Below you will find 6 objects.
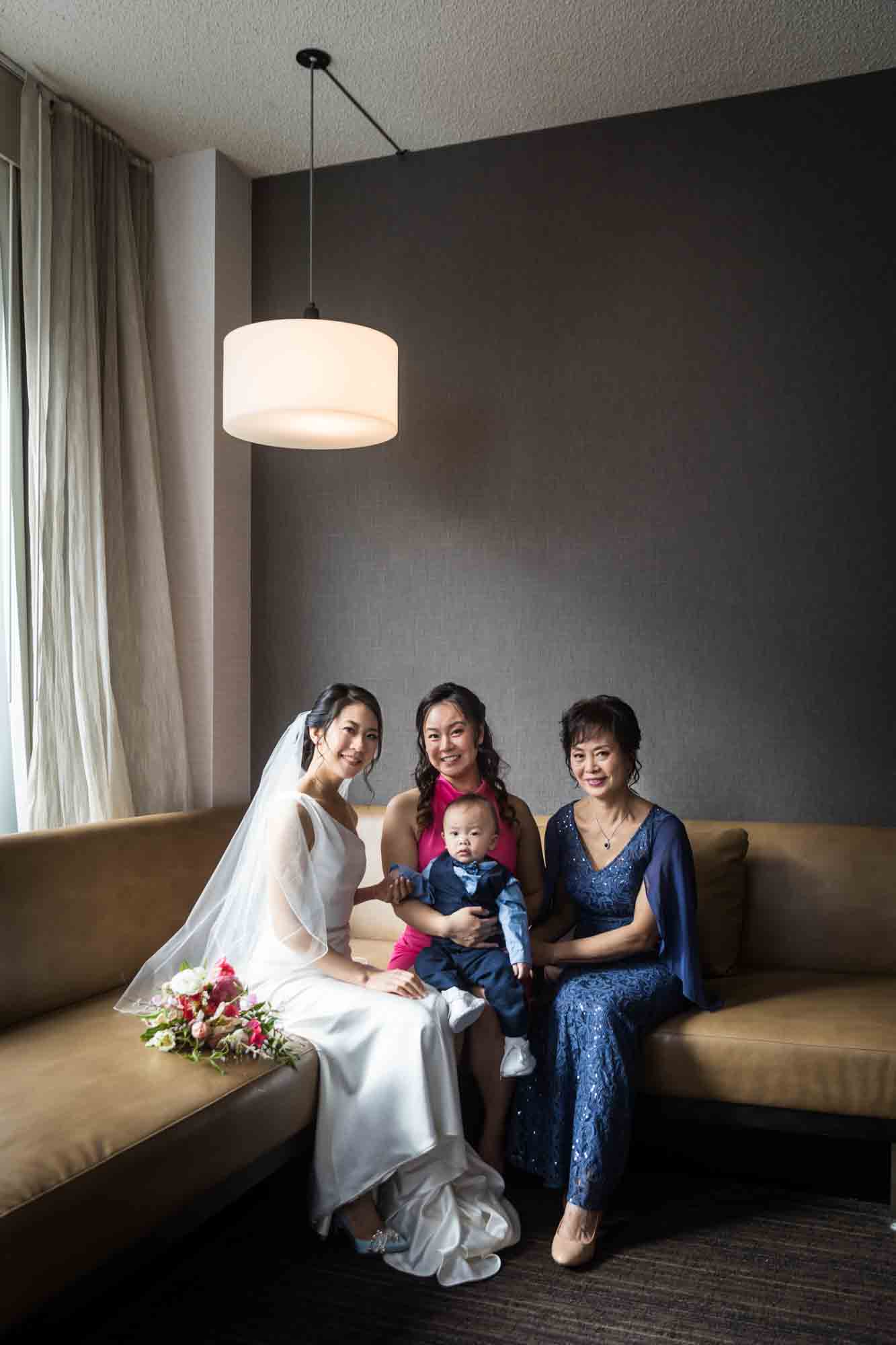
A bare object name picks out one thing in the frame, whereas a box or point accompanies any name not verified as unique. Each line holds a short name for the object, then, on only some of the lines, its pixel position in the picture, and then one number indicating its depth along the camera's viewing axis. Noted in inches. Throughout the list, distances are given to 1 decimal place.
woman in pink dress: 123.5
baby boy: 107.4
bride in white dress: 98.9
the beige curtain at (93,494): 131.5
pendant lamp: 116.4
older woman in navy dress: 101.8
